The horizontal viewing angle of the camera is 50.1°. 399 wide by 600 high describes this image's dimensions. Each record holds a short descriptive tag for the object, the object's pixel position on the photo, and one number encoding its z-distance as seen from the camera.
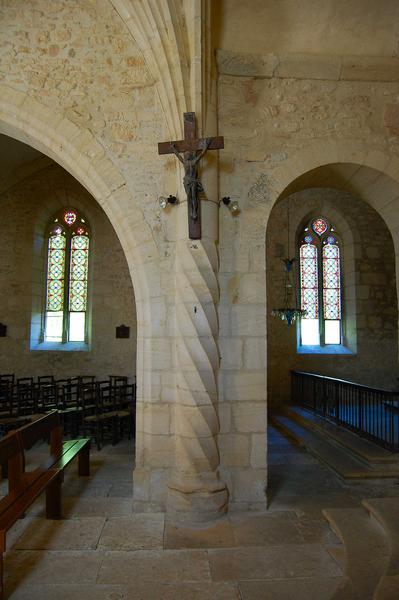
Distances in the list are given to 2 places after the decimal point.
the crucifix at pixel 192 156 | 3.76
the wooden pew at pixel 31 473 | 2.80
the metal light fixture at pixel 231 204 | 3.97
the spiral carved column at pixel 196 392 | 3.72
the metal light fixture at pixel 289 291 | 9.74
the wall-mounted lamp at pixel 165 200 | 3.94
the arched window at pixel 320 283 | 10.09
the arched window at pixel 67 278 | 9.62
